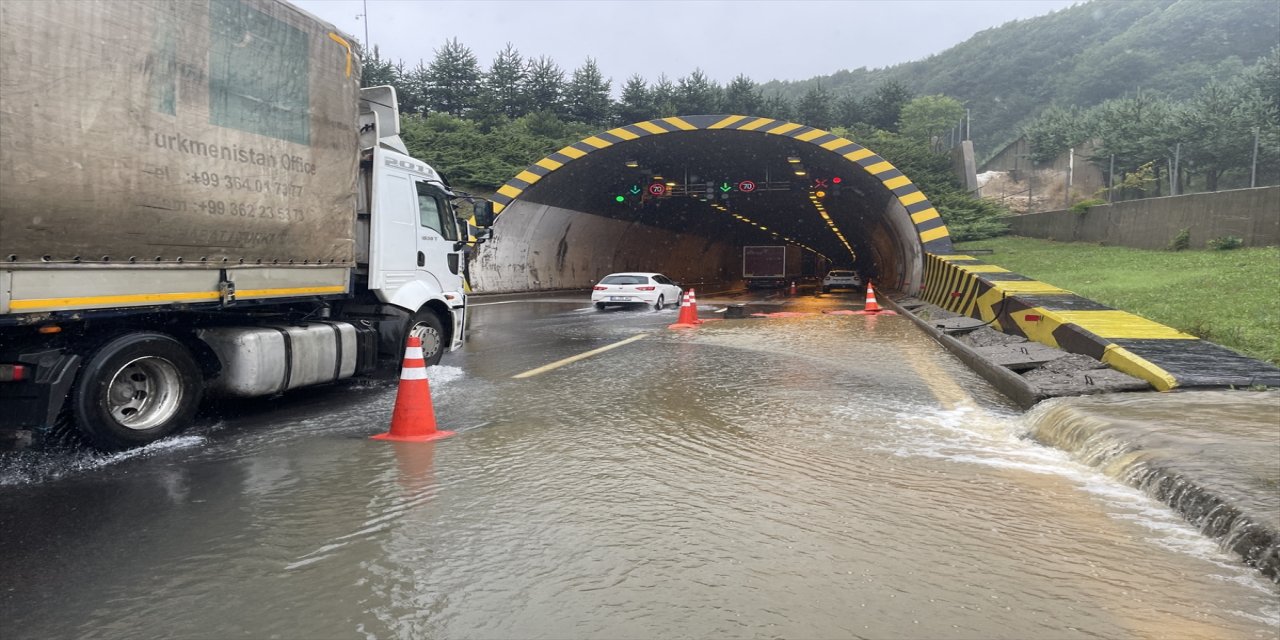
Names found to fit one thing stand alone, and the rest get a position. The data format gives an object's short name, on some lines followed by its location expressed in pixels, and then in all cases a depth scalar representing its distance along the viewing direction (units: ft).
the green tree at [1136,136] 150.92
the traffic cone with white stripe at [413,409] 21.42
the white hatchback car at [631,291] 79.30
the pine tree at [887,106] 232.32
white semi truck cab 17.53
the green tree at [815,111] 224.12
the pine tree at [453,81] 192.65
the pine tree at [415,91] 195.72
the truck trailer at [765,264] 167.12
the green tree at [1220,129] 144.46
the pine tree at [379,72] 181.40
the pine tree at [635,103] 200.34
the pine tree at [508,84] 192.03
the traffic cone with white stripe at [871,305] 73.29
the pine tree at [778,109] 215.92
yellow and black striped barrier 25.32
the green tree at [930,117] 242.37
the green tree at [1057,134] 189.06
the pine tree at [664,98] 195.42
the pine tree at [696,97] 202.90
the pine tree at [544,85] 194.39
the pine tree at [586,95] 195.72
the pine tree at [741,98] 210.18
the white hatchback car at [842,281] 131.23
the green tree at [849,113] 231.71
